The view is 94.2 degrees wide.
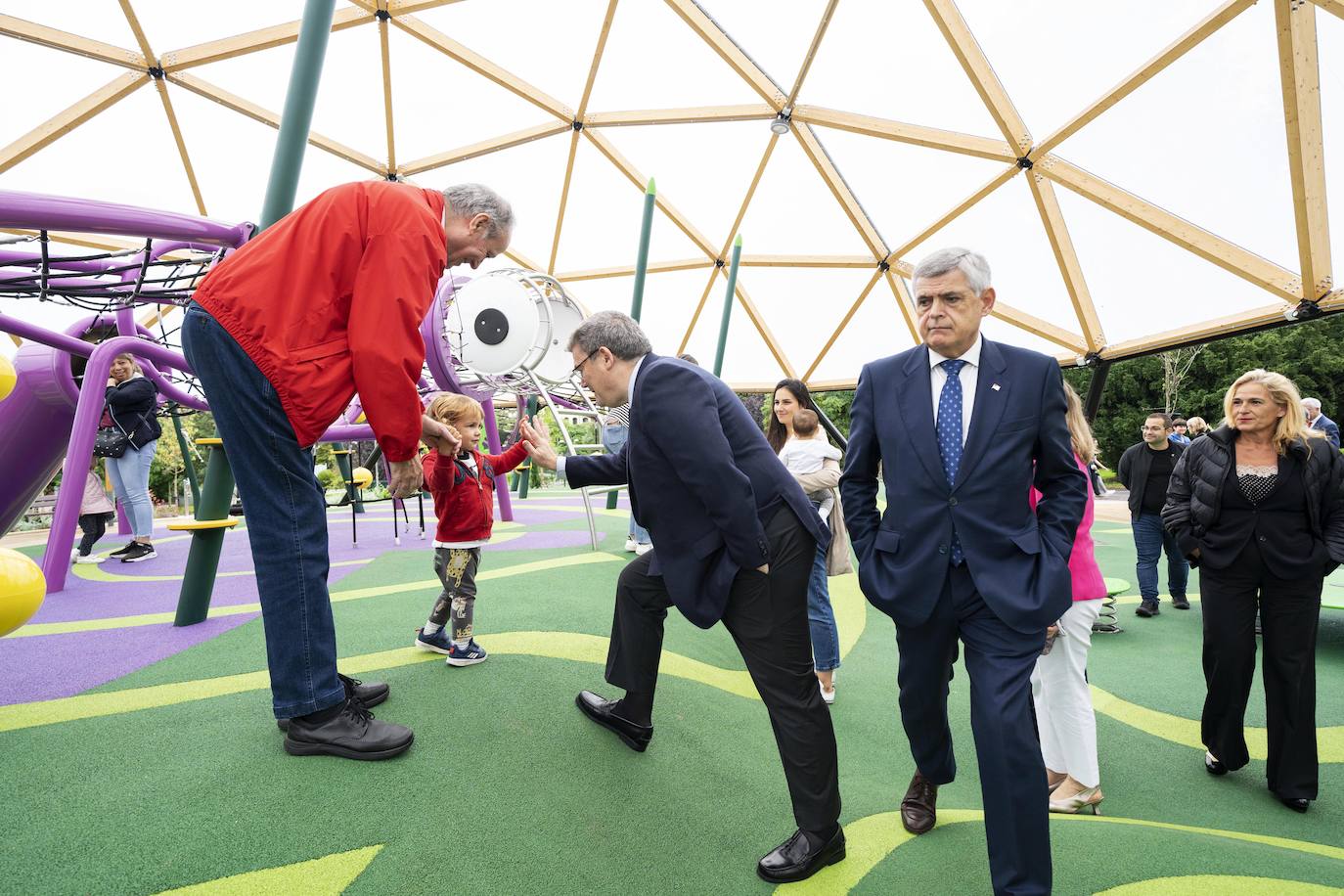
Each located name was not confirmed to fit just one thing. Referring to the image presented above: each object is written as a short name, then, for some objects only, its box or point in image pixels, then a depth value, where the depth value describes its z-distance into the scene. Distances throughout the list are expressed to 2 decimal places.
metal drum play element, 5.00
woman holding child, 3.94
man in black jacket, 6.45
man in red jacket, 2.13
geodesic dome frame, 6.66
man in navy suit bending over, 2.10
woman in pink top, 2.92
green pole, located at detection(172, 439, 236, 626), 3.59
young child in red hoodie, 3.34
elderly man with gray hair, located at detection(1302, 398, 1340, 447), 8.05
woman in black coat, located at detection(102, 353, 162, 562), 6.17
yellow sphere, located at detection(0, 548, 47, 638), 1.65
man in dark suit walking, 1.92
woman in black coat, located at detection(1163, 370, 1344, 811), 3.10
